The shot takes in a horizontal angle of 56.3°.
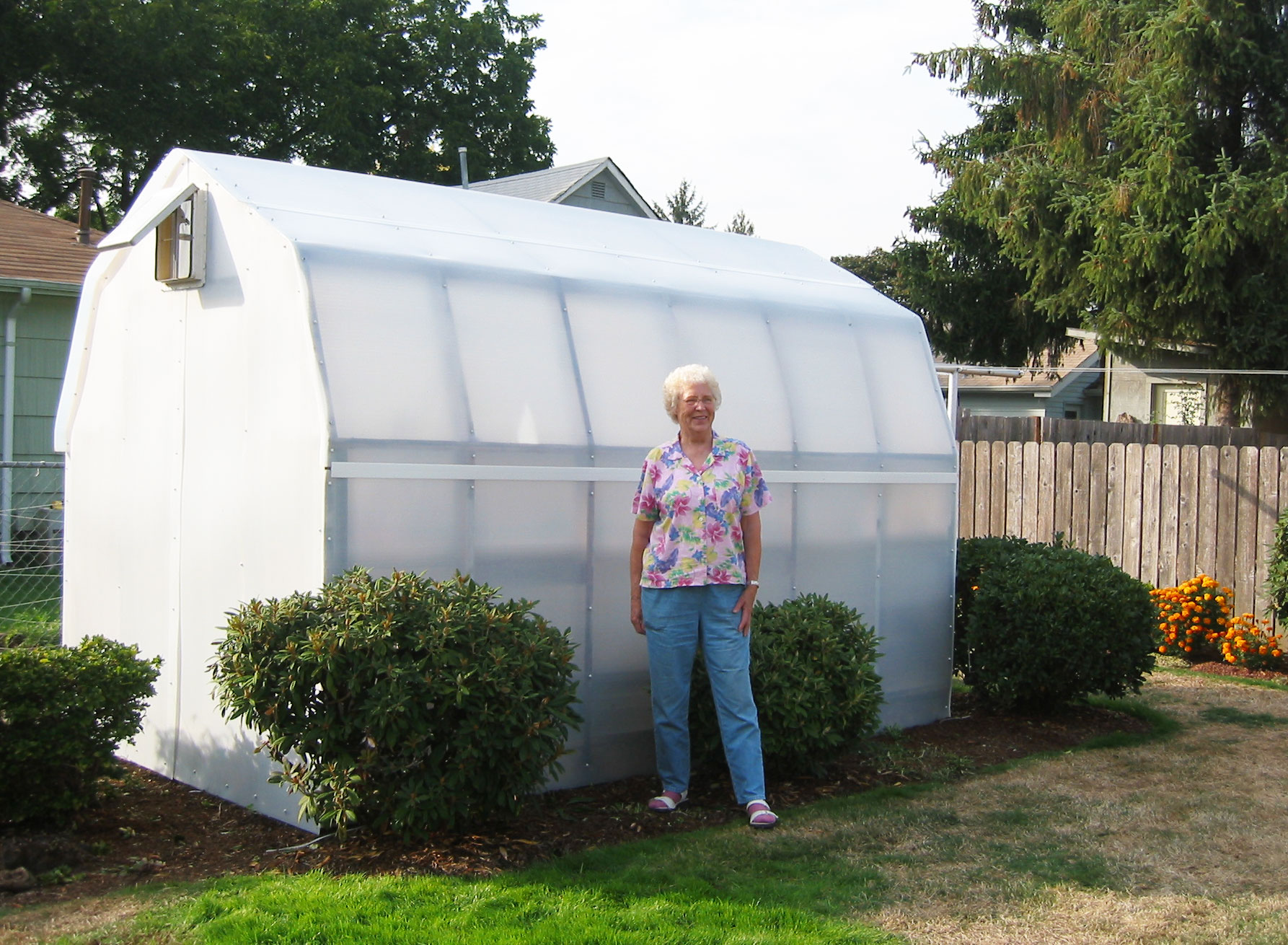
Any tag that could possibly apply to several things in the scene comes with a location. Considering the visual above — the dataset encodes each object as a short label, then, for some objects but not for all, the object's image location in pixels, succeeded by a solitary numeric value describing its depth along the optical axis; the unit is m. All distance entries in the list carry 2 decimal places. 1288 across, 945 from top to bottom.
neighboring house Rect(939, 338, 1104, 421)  25.90
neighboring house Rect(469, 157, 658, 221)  19.25
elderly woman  5.38
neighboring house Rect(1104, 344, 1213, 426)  18.77
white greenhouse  5.22
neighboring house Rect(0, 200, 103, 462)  12.85
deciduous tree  25.50
